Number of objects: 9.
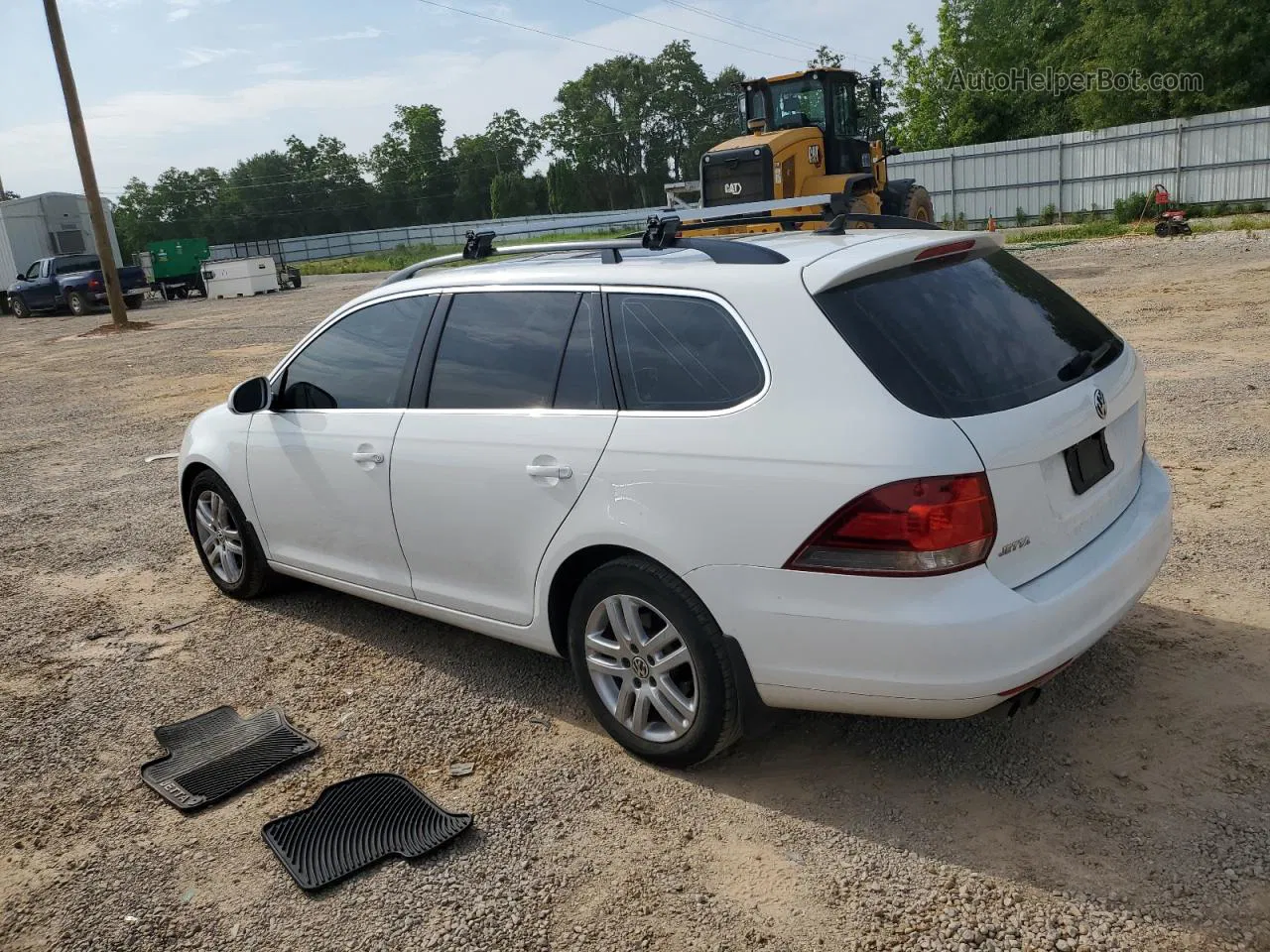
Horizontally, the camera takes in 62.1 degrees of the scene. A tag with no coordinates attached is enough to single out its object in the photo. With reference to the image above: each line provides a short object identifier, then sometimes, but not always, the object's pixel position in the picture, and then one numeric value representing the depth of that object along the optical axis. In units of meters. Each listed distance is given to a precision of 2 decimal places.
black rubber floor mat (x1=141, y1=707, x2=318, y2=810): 3.76
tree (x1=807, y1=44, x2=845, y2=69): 69.88
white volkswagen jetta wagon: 2.90
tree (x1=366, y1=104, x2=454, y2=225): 99.94
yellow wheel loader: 17.05
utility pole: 24.88
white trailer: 36.91
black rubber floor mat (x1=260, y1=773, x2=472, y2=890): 3.24
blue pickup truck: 32.66
